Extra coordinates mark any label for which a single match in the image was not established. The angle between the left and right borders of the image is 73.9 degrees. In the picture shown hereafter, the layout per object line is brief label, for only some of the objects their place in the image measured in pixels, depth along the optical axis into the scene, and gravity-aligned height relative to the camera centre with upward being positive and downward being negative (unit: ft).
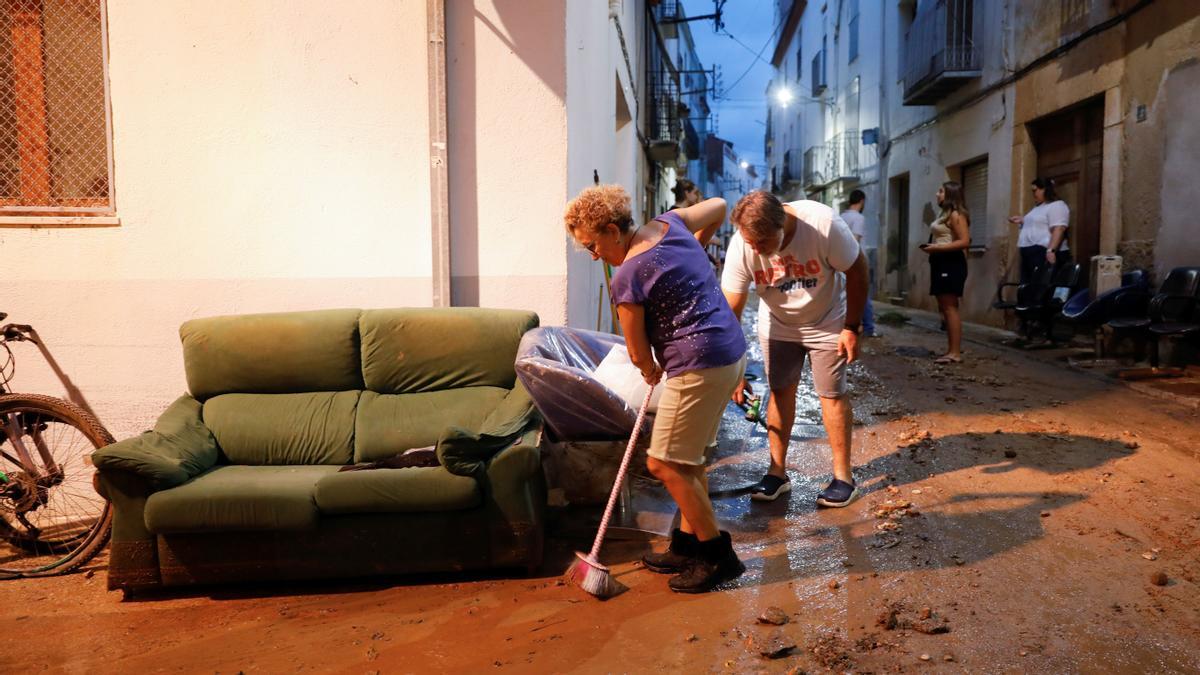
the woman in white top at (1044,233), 28.17 +1.50
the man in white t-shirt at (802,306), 12.32 -0.49
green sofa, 10.75 -2.67
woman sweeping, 9.71 -0.74
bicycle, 12.45 -3.40
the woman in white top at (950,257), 24.14 +0.57
